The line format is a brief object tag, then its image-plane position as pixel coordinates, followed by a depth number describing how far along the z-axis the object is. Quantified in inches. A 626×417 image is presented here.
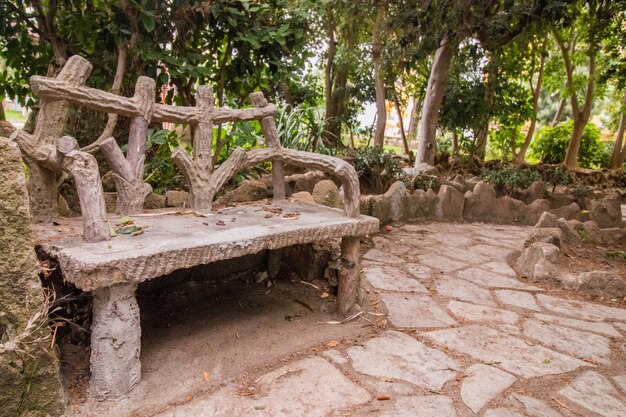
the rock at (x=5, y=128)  87.9
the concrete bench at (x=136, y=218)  60.0
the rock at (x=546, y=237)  153.8
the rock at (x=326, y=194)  135.9
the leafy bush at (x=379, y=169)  208.1
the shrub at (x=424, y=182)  216.4
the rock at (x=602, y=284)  123.4
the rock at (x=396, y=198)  184.9
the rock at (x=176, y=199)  109.0
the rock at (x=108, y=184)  112.5
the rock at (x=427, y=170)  224.2
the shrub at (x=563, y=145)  420.8
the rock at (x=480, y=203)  212.7
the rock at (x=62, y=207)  89.2
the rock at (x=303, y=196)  125.9
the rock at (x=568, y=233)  168.7
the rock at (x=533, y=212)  218.4
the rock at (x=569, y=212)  215.0
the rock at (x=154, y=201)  106.3
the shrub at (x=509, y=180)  242.2
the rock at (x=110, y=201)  99.0
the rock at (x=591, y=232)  171.8
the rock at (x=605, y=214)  205.6
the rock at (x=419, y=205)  194.1
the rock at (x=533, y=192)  236.8
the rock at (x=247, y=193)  117.9
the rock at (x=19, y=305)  52.2
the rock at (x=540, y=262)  133.6
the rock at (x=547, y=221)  172.1
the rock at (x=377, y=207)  171.5
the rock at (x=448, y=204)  204.2
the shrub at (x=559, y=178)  272.2
